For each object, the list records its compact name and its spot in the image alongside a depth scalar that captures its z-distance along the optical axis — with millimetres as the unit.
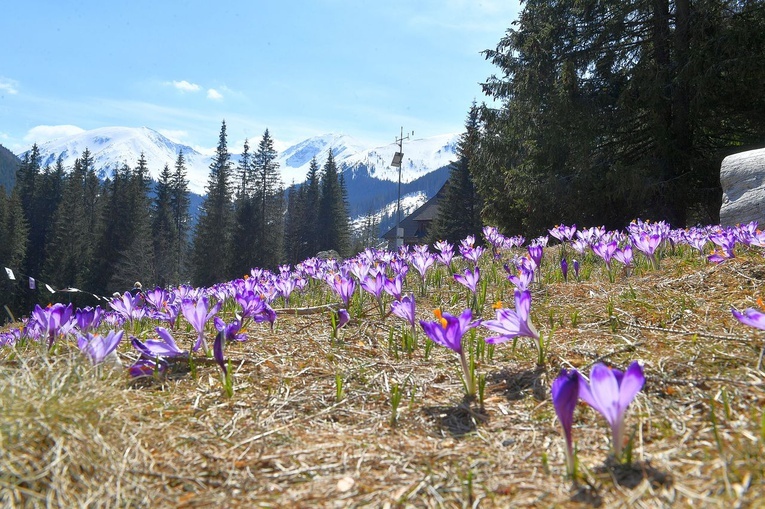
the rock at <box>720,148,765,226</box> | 6023
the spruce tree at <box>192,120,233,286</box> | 45781
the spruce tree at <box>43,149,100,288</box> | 45250
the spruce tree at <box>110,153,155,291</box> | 38156
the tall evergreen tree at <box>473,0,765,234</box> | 11328
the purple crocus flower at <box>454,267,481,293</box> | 2793
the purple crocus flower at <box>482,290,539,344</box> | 1788
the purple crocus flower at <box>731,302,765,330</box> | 1375
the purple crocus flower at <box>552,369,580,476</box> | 1153
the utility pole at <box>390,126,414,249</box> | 28425
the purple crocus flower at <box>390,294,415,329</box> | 2203
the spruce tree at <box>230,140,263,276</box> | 46531
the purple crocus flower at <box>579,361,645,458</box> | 1128
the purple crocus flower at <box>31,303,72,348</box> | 2215
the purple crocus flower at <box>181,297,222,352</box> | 1996
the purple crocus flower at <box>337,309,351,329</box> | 2654
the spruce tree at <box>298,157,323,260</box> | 57719
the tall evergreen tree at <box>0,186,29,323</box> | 43656
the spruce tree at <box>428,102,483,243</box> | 35469
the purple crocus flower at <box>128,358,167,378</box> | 1862
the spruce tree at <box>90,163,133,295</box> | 46844
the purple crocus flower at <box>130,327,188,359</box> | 1874
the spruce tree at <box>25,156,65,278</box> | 55625
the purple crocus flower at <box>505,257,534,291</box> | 2655
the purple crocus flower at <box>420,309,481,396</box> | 1628
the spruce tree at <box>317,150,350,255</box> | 57781
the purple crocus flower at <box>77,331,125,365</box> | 1689
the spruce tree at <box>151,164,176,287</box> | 47600
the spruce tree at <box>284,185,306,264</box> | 57719
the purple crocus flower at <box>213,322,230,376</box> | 1749
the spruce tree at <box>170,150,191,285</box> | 58450
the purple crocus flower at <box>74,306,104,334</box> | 2307
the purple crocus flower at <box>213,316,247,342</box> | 2113
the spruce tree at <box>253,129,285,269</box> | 47812
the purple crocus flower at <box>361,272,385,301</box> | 2770
